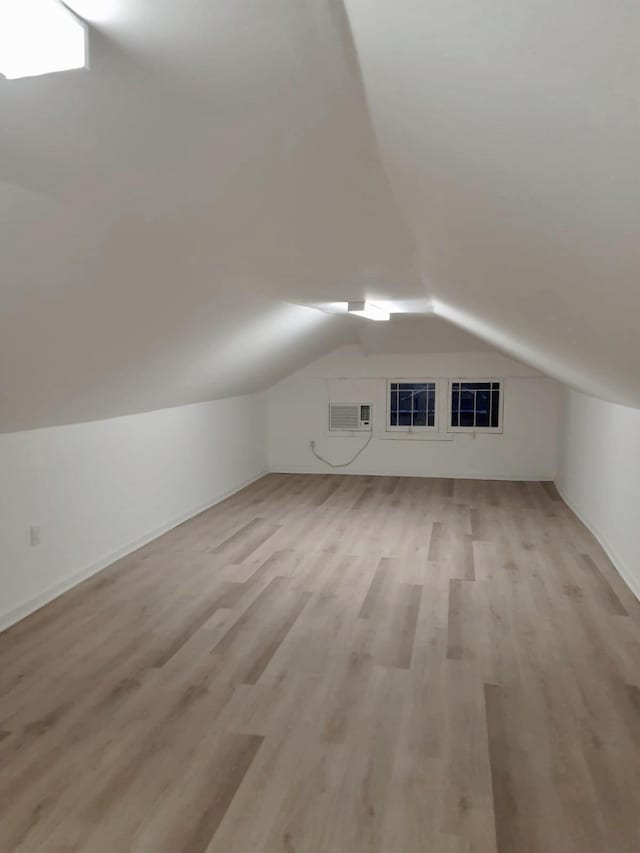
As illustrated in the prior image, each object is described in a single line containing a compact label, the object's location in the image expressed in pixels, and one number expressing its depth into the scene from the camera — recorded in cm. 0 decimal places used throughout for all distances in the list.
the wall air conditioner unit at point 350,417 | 857
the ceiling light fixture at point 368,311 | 452
